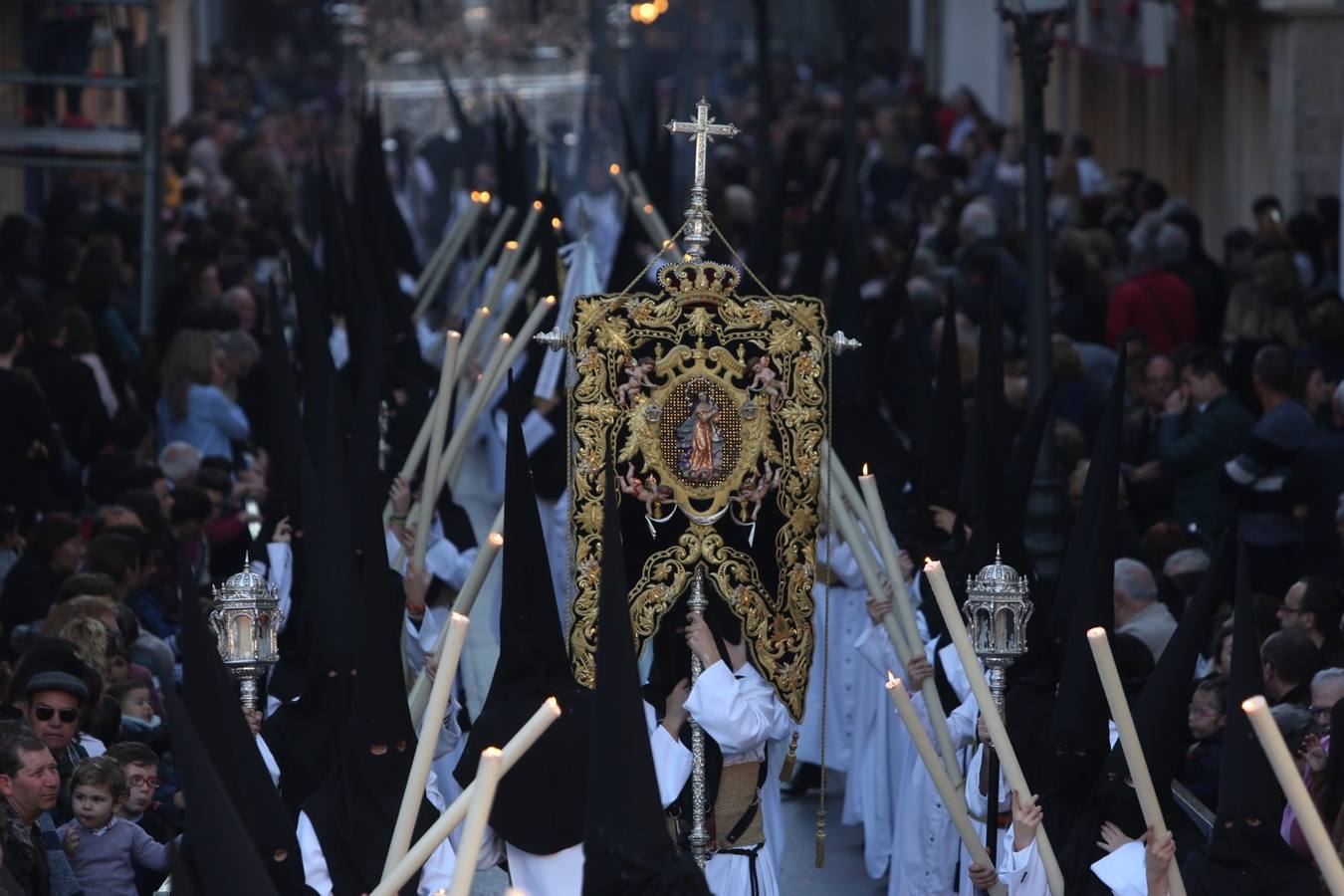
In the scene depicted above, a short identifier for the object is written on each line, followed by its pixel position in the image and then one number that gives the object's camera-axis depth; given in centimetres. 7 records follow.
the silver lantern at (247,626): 1488
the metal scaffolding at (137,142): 3136
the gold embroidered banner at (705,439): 1553
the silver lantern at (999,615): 1490
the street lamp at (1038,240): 2161
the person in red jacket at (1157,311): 2941
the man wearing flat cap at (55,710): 1530
